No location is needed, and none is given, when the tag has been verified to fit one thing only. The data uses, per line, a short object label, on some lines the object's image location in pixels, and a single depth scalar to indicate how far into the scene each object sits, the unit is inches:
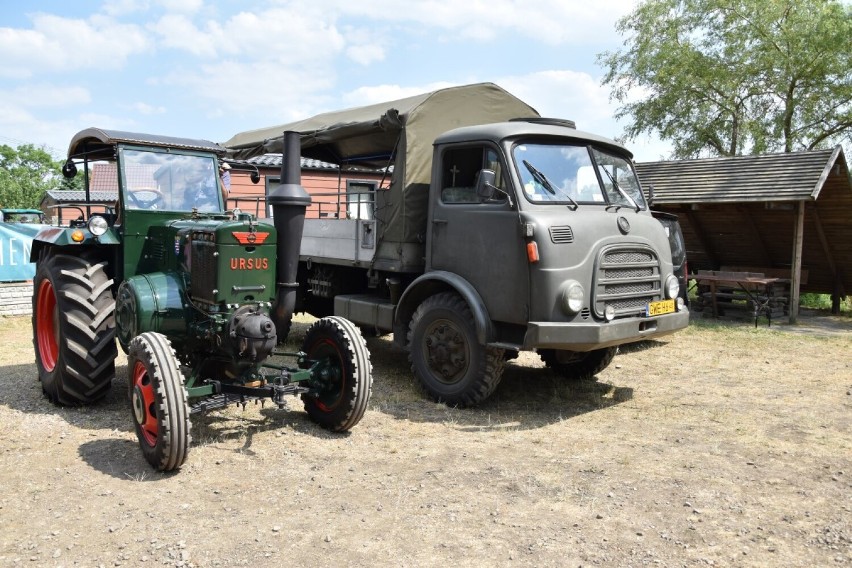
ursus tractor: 186.5
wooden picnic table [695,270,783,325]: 483.8
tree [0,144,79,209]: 1891.0
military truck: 227.9
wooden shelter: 485.4
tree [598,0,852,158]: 845.8
